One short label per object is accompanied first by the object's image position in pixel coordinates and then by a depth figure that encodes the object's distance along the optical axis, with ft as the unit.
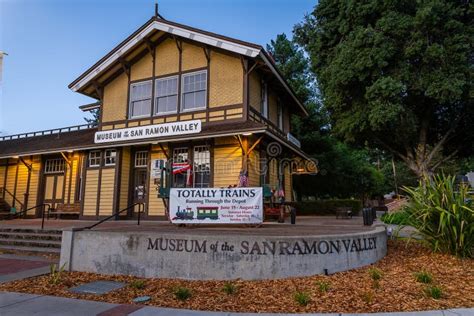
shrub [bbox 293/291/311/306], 17.19
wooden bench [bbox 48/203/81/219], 58.54
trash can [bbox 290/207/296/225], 39.11
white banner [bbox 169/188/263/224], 30.68
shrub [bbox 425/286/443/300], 17.52
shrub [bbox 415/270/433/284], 20.10
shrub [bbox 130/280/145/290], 21.20
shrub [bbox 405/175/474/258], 24.81
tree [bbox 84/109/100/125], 141.10
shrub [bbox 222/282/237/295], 19.45
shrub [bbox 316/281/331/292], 19.00
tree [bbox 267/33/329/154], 87.61
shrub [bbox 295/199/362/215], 76.21
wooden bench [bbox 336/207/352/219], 58.08
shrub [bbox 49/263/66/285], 22.68
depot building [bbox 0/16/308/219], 47.98
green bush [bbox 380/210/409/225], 42.80
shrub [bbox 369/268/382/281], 21.16
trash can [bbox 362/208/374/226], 35.99
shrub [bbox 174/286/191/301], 18.74
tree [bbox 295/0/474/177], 53.26
